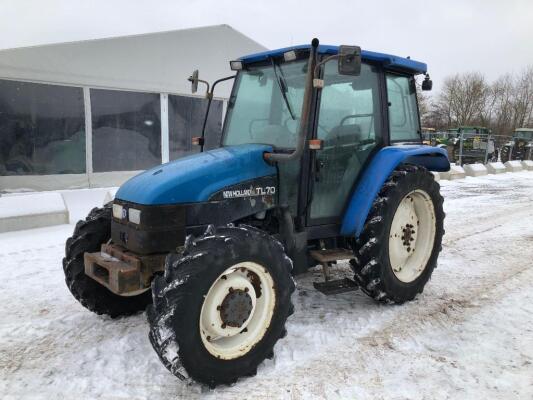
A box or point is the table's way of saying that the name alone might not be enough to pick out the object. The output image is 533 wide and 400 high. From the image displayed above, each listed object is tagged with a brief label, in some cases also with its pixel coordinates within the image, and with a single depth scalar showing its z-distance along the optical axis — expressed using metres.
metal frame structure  8.55
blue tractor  2.54
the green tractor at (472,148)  19.98
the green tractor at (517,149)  22.36
